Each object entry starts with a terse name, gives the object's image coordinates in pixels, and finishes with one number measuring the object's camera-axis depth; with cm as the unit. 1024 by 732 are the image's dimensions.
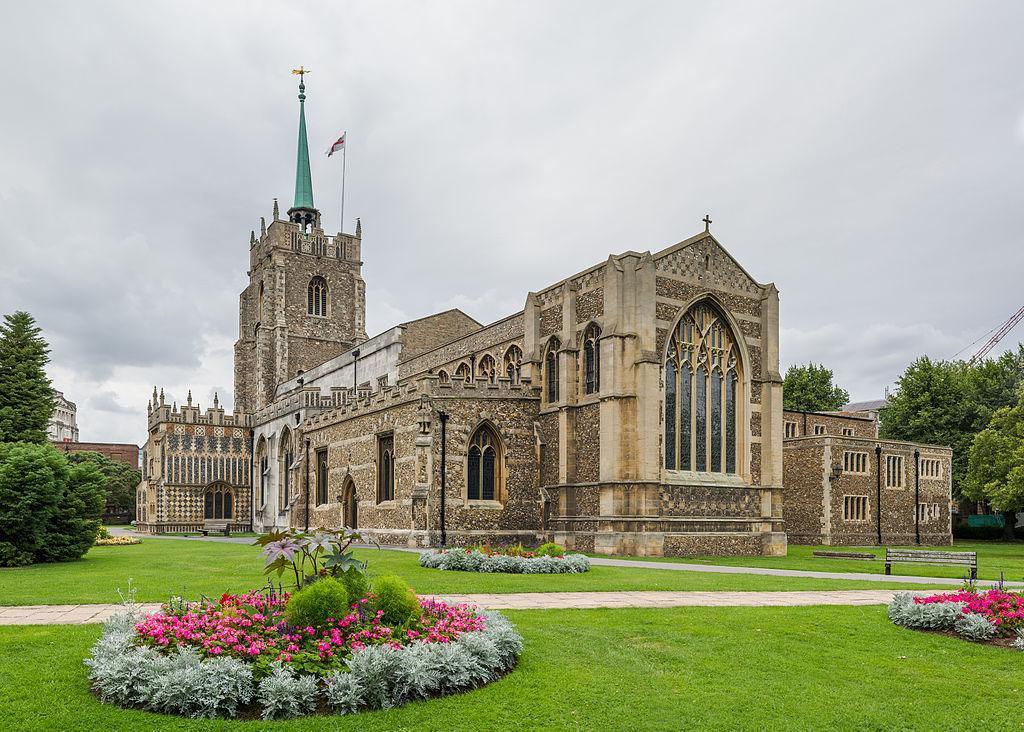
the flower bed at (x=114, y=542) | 3700
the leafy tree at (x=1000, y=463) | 4397
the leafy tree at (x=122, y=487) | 8621
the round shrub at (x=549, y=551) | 2420
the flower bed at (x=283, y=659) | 852
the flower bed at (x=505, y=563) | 2275
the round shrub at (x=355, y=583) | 1061
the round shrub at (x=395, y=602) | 1052
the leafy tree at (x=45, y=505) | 2361
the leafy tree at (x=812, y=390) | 7650
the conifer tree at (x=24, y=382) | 4669
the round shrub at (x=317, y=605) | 987
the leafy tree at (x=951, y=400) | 6250
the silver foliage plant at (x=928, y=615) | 1327
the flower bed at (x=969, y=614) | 1263
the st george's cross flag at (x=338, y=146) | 7200
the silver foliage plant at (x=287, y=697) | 843
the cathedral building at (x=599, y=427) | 3203
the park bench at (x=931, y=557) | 1981
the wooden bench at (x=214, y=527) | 5565
